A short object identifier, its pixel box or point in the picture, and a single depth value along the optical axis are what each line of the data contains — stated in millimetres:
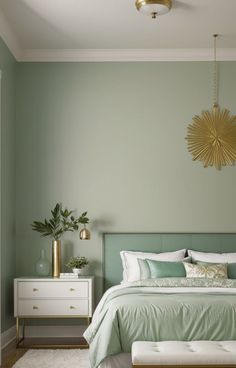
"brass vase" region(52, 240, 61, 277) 5934
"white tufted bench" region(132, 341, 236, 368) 3598
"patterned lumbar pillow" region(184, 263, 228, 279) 5457
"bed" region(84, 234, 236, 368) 4301
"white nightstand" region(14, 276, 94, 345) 5734
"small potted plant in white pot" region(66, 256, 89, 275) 5961
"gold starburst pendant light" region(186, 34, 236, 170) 6211
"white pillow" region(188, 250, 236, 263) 5840
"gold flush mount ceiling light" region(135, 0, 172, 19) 4828
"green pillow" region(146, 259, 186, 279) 5527
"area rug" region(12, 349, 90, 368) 4805
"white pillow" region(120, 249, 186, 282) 5813
